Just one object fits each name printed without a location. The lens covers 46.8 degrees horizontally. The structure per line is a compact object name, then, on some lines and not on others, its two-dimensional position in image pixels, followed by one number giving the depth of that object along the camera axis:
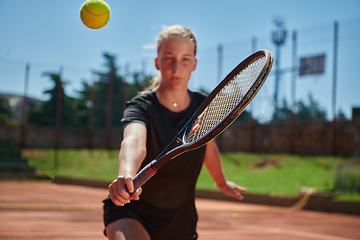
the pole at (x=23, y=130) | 26.31
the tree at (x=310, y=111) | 17.47
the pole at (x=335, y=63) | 16.47
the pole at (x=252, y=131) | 20.31
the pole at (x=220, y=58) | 20.97
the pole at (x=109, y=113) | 26.53
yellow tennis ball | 2.52
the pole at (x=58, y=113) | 27.12
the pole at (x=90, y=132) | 29.08
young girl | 2.16
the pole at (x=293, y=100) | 18.09
